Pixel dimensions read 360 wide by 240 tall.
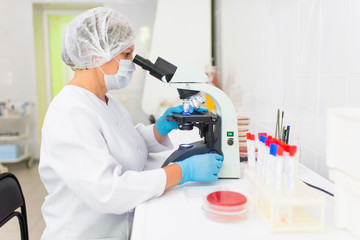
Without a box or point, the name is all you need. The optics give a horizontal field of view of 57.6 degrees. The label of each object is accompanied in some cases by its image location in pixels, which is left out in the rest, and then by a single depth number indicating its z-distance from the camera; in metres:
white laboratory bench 0.79
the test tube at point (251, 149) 1.08
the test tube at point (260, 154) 1.00
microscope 1.21
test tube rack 0.79
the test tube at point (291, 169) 0.83
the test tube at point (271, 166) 0.88
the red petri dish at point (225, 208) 0.85
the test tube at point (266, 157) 0.94
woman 0.99
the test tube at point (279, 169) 0.83
